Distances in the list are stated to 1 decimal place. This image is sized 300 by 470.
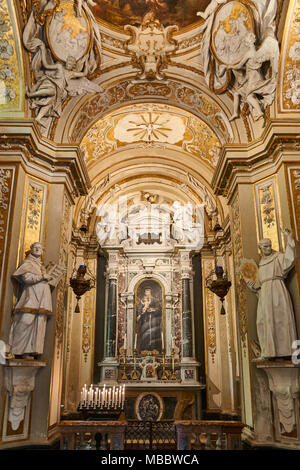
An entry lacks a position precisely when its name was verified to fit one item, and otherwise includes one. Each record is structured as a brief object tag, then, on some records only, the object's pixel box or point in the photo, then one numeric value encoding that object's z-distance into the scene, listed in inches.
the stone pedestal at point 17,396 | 243.6
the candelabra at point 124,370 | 479.8
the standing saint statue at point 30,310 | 252.2
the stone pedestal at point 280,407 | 242.8
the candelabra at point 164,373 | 483.0
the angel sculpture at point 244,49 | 287.6
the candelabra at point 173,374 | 482.0
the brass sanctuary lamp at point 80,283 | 345.1
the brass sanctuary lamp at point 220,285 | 332.5
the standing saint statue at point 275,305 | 247.4
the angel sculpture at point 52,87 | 299.4
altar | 462.6
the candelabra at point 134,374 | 481.4
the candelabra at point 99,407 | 289.6
